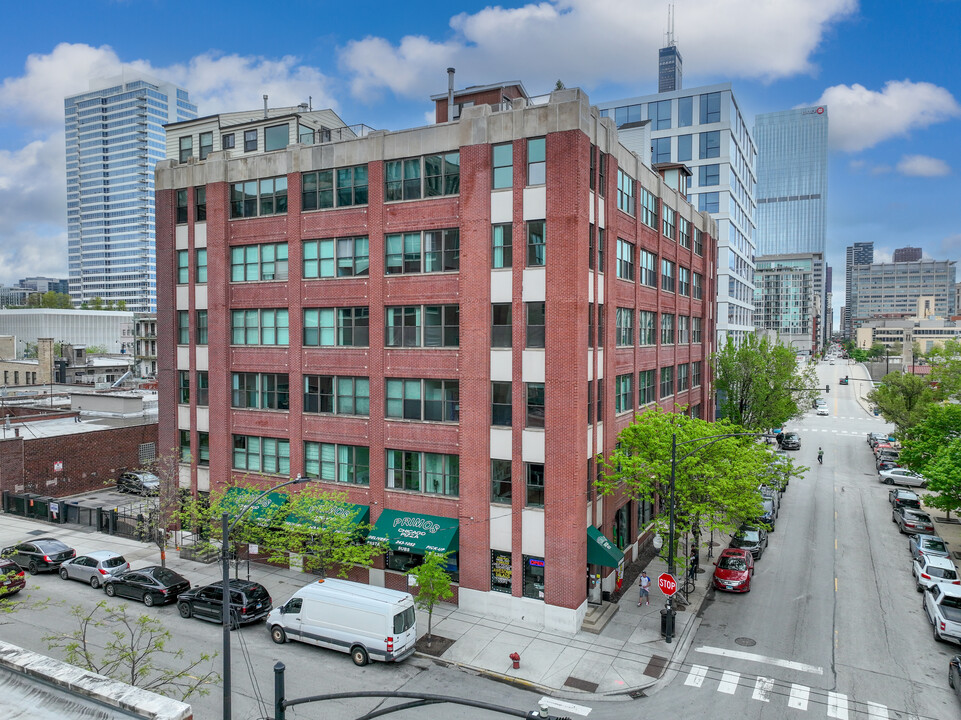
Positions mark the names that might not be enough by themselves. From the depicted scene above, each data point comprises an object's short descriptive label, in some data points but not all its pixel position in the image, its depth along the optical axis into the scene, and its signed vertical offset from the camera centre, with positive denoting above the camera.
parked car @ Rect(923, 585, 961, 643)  24.11 -10.62
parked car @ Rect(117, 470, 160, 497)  47.25 -10.71
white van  21.70 -9.95
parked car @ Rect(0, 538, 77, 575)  31.16 -10.73
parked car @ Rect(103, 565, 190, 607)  26.92 -10.63
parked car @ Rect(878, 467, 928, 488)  55.42 -11.99
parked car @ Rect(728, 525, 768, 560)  34.22 -10.91
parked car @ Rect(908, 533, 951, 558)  33.34 -10.97
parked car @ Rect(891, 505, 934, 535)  39.16 -11.28
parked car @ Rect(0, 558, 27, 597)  26.64 -10.11
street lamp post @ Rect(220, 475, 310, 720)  14.98 -7.00
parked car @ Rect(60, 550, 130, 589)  29.34 -10.72
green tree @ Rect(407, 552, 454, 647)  23.03 -8.80
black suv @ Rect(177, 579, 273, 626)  24.69 -10.46
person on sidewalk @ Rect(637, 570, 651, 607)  28.08 -11.12
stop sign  24.34 -9.41
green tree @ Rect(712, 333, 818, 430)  48.75 -3.34
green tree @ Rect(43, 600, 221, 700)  19.50 -11.09
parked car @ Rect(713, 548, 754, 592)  29.67 -10.96
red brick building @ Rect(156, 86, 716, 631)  25.97 +0.76
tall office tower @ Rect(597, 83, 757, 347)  65.31 +19.88
